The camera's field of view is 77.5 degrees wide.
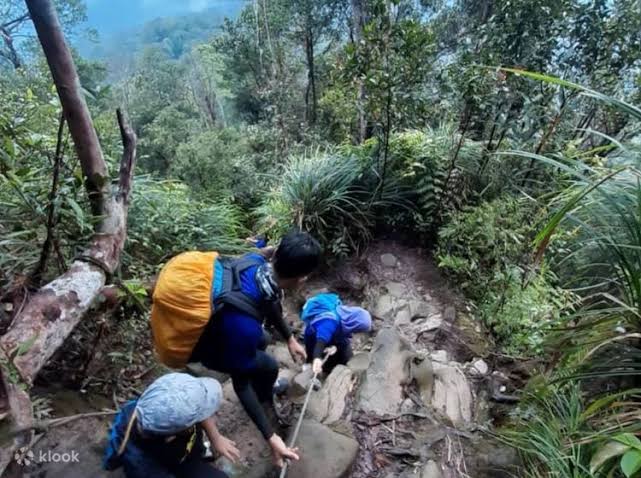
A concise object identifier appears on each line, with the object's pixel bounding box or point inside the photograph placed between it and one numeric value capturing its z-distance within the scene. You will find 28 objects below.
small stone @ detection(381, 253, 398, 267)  4.08
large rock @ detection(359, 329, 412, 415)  2.21
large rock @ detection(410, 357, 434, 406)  2.33
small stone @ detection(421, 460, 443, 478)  1.79
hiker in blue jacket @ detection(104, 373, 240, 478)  1.40
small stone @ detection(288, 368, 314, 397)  2.43
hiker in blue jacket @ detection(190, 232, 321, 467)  1.51
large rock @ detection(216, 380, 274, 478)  1.91
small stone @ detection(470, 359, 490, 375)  2.60
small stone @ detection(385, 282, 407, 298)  3.80
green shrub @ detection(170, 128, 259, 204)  6.02
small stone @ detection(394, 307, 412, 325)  3.40
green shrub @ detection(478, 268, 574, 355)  2.60
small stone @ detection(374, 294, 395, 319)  3.58
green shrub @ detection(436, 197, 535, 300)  3.12
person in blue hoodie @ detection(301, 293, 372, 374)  2.41
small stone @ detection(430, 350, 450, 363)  2.83
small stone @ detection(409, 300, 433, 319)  3.47
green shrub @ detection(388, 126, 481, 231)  3.81
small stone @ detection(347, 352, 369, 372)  2.46
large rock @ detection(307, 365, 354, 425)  2.15
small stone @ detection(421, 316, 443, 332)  3.23
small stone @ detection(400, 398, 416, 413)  2.20
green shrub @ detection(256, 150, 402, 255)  3.98
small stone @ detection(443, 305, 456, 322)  3.31
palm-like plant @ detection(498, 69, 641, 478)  1.21
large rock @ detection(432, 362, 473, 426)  2.22
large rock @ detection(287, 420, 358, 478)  1.76
